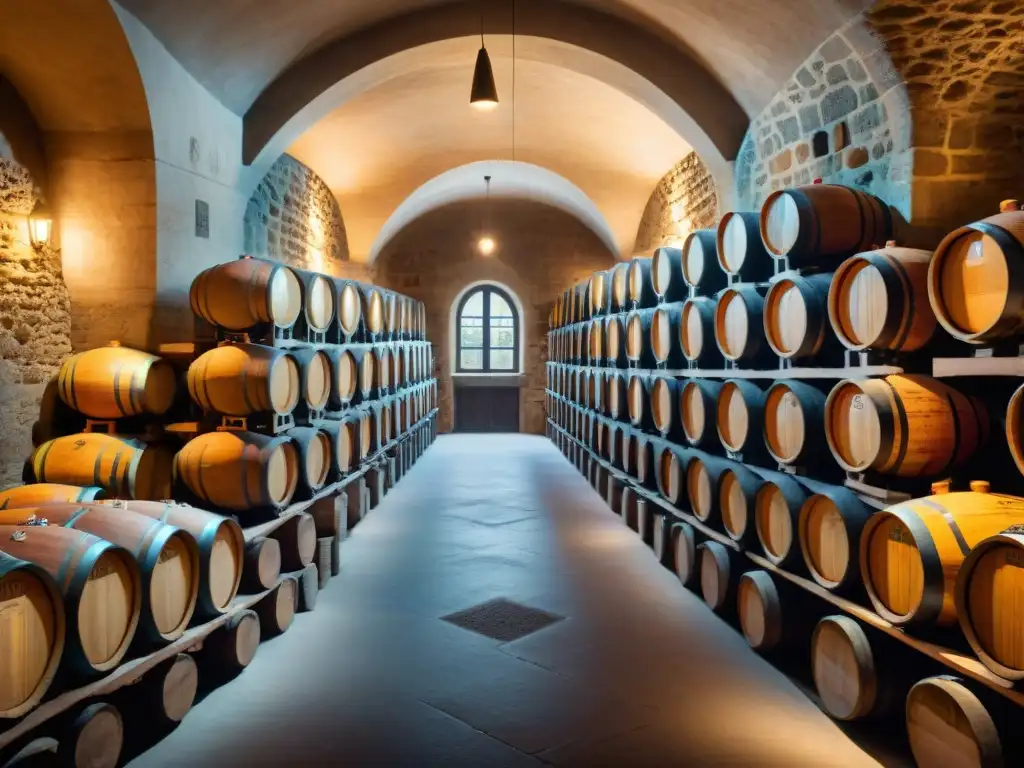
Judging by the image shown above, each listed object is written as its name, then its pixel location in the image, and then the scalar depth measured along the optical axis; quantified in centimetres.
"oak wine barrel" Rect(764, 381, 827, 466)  333
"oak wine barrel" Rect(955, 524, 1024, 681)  197
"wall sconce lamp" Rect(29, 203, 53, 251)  466
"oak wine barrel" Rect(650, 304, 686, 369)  512
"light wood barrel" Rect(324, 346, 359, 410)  530
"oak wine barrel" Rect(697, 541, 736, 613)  395
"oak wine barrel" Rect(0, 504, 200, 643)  258
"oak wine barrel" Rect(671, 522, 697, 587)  446
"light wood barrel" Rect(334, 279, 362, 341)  567
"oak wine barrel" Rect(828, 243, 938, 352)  278
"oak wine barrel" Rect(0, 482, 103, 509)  331
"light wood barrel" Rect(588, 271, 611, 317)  737
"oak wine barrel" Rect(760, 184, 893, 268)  352
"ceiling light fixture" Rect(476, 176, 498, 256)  1344
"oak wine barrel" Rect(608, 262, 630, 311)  649
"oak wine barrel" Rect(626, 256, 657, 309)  598
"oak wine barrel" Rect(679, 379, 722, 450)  445
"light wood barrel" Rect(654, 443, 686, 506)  471
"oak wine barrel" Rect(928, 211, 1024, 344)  223
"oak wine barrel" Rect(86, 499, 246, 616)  298
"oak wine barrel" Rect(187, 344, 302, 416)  392
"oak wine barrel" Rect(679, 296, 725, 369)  456
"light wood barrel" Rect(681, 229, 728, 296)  464
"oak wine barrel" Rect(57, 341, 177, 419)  419
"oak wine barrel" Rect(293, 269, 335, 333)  477
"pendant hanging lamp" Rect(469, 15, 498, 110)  511
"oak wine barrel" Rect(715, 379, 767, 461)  389
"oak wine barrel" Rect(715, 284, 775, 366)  396
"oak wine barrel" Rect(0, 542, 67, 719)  197
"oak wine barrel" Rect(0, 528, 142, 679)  221
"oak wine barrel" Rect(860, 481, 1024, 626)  227
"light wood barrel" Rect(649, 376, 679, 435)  503
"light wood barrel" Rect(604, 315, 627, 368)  654
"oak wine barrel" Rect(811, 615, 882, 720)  261
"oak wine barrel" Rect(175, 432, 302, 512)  373
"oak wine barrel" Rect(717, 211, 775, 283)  406
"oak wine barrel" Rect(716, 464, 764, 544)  366
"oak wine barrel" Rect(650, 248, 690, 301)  523
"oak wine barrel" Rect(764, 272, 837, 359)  333
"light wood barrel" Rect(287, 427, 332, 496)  435
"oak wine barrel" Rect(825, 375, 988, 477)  265
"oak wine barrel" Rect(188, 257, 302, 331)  409
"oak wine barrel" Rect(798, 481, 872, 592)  283
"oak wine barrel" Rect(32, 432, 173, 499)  392
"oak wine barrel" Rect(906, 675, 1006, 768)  203
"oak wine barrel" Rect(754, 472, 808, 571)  325
